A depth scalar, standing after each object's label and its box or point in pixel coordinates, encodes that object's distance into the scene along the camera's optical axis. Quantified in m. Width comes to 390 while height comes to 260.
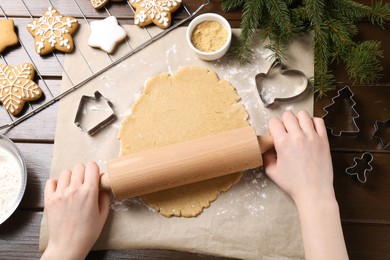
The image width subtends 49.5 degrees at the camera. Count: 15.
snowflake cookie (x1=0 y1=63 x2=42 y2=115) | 1.19
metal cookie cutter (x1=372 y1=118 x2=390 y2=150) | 1.13
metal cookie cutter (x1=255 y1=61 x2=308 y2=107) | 1.17
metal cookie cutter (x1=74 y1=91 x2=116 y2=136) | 1.18
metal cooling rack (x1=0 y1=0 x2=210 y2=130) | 1.21
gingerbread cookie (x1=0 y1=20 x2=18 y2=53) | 1.25
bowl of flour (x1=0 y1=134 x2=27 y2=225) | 1.10
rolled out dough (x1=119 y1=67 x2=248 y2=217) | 1.12
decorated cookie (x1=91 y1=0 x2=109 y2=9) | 1.25
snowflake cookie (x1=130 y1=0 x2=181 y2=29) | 1.22
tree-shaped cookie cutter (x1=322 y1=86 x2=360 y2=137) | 1.14
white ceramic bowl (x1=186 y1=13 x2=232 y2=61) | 1.17
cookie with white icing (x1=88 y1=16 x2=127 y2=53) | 1.22
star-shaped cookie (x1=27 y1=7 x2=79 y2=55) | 1.23
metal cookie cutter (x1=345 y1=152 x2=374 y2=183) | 1.10
